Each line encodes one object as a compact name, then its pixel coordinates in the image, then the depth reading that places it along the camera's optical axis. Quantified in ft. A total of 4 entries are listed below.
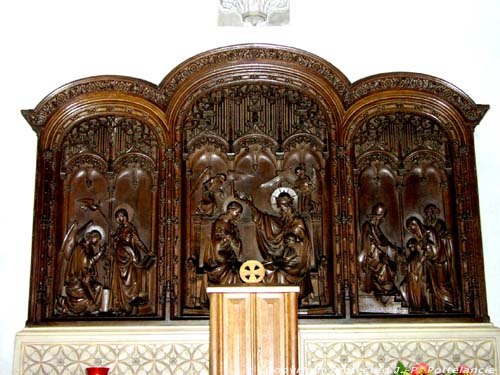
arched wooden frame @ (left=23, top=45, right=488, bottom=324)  25.44
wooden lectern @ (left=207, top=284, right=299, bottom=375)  20.80
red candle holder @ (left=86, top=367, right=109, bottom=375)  21.18
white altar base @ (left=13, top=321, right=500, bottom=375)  24.59
